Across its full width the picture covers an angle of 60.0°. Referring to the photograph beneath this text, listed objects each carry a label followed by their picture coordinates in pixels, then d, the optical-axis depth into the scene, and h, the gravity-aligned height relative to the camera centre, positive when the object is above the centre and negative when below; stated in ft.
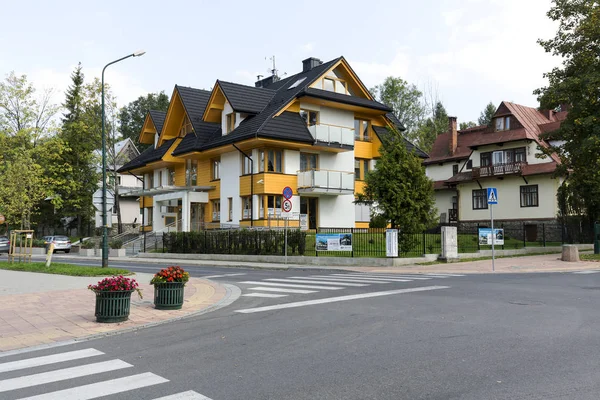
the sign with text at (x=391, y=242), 71.82 -1.41
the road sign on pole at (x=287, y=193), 75.96 +5.79
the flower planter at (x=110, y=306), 30.58 -4.25
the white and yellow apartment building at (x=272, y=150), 108.17 +18.62
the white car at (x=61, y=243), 141.24 -2.31
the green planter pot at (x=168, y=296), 35.45 -4.26
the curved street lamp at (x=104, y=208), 64.18 +3.37
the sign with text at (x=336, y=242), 77.05 -1.44
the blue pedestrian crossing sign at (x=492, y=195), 66.78 +4.58
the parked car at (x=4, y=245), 146.80 -2.84
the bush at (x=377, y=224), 106.69 +1.67
